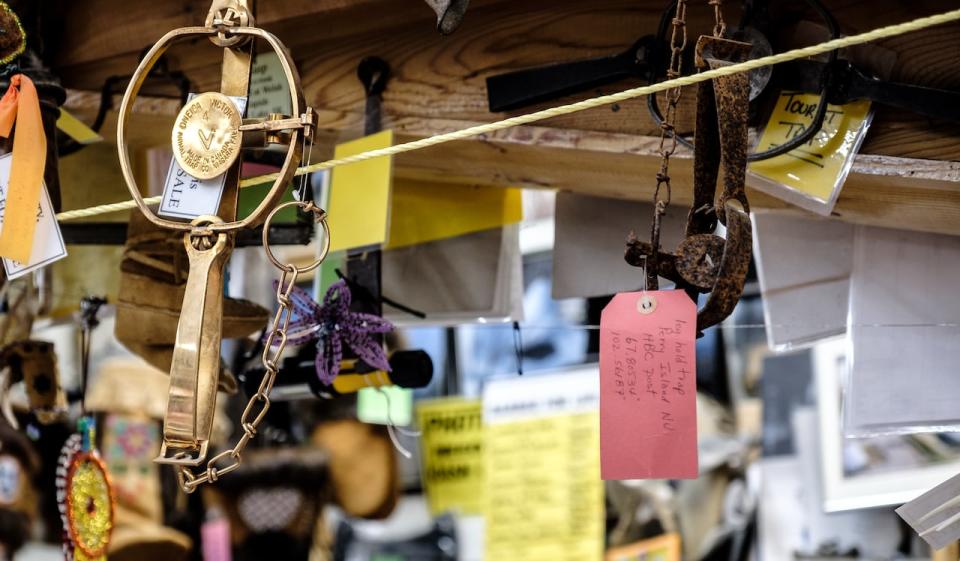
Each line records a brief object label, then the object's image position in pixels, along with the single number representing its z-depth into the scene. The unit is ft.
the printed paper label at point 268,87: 6.39
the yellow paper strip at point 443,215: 6.69
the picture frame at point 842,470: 7.71
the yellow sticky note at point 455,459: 9.69
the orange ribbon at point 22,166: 5.32
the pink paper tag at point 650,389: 4.78
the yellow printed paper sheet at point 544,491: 8.97
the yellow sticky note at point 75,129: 6.05
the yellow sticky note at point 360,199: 5.67
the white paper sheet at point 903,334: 5.71
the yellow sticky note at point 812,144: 5.29
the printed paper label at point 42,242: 5.41
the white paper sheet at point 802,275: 5.98
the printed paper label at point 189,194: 4.94
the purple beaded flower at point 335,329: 5.81
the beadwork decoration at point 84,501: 6.25
